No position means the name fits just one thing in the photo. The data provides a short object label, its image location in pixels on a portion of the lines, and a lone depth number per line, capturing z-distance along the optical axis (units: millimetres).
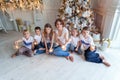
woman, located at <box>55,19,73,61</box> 2209
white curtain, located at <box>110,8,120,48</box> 2357
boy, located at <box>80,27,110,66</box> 2113
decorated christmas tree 2871
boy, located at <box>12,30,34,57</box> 2278
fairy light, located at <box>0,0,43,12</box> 3330
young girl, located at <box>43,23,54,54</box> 2291
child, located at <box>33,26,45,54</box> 2373
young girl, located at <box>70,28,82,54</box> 2396
